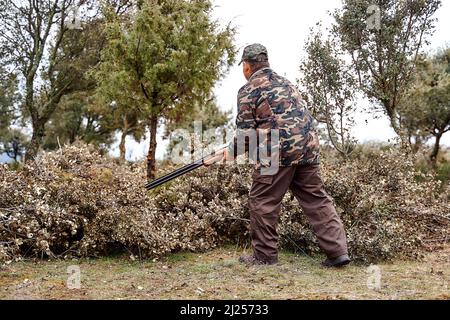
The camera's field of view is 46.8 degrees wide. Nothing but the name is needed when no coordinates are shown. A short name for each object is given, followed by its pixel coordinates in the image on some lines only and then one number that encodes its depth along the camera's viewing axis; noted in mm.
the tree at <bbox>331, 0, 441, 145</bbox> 13125
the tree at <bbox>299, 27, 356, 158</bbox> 13016
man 5219
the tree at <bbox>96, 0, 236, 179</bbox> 9789
